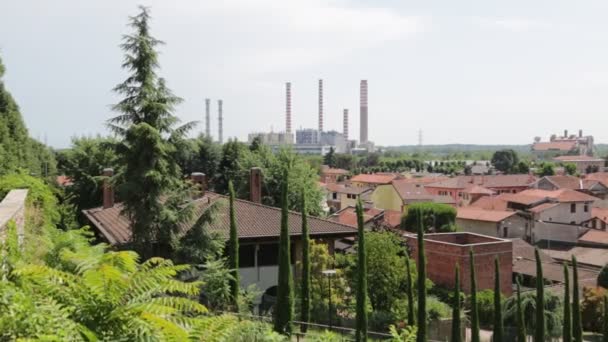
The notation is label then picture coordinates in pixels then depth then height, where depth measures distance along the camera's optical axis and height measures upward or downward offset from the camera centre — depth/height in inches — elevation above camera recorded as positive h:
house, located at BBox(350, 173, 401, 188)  3467.0 -195.0
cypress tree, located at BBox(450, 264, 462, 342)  673.8 -207.5
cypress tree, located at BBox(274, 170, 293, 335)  668.7 -166.0
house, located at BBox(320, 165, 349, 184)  4190.9 -200.8
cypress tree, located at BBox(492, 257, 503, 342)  715.6 -225.4
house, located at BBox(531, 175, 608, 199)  3061.0 -206.6
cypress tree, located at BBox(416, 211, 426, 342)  625.9 -167.5
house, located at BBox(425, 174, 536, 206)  2876.5 -211.3
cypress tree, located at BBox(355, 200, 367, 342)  637.9 -163.6
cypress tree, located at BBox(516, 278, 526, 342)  701.3 -223.7
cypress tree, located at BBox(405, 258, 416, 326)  693.9 -196.5
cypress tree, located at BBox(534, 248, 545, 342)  689.6 -211.5
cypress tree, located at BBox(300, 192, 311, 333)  702.5 -154.6
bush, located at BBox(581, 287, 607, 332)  1140.5 -333.4
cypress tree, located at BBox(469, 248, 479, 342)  675.1 -206.6
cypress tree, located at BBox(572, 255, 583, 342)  712.4 -226.4
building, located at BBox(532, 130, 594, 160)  7185.0 -7.8
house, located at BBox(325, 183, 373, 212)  2905.8 -246.7
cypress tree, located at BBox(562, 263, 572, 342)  708.0 -219.8
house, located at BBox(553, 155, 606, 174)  5146.7 -143.6
